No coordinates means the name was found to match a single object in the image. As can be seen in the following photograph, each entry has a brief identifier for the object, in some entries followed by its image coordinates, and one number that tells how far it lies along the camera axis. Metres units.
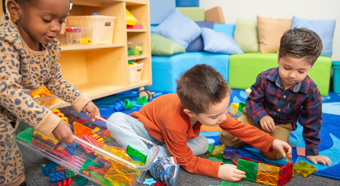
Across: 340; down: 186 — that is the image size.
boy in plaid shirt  0.92
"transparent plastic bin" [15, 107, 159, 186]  0.78
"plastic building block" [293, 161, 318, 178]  0.89
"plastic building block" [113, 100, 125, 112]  1.62
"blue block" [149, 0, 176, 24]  2.45
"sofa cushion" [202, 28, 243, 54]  2.25
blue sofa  2.08
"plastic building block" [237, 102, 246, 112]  1.37
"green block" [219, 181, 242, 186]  0.81
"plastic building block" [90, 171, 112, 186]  0.77
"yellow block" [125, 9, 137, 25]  1.82
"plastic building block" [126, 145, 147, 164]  0.82
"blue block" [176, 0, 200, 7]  2.81
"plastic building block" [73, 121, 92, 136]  0.99
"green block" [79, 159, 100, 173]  0.80
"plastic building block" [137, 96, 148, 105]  1.80
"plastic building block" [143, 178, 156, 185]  0.86
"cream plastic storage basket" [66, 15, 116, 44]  1.60
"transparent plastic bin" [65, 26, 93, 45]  1.55
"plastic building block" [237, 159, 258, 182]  0.85
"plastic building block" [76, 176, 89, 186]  0.85
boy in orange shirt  0.78
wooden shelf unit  1.74
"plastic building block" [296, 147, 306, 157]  1.04
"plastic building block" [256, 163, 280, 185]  0.83
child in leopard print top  0.66
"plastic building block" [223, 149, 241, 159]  1.02
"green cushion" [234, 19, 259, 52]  2.37
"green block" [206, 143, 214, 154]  1.07
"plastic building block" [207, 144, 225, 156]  1.06
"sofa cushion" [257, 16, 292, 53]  2.22
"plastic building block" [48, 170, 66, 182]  0.86
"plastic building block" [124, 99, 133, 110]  1.67
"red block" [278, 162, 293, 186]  0.82
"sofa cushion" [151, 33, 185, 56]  2.07
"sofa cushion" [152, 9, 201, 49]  2.26
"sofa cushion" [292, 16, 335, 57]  2.08
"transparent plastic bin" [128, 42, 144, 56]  1.92
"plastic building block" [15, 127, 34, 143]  0.89
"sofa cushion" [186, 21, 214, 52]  2.36
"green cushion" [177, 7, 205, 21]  2.72
